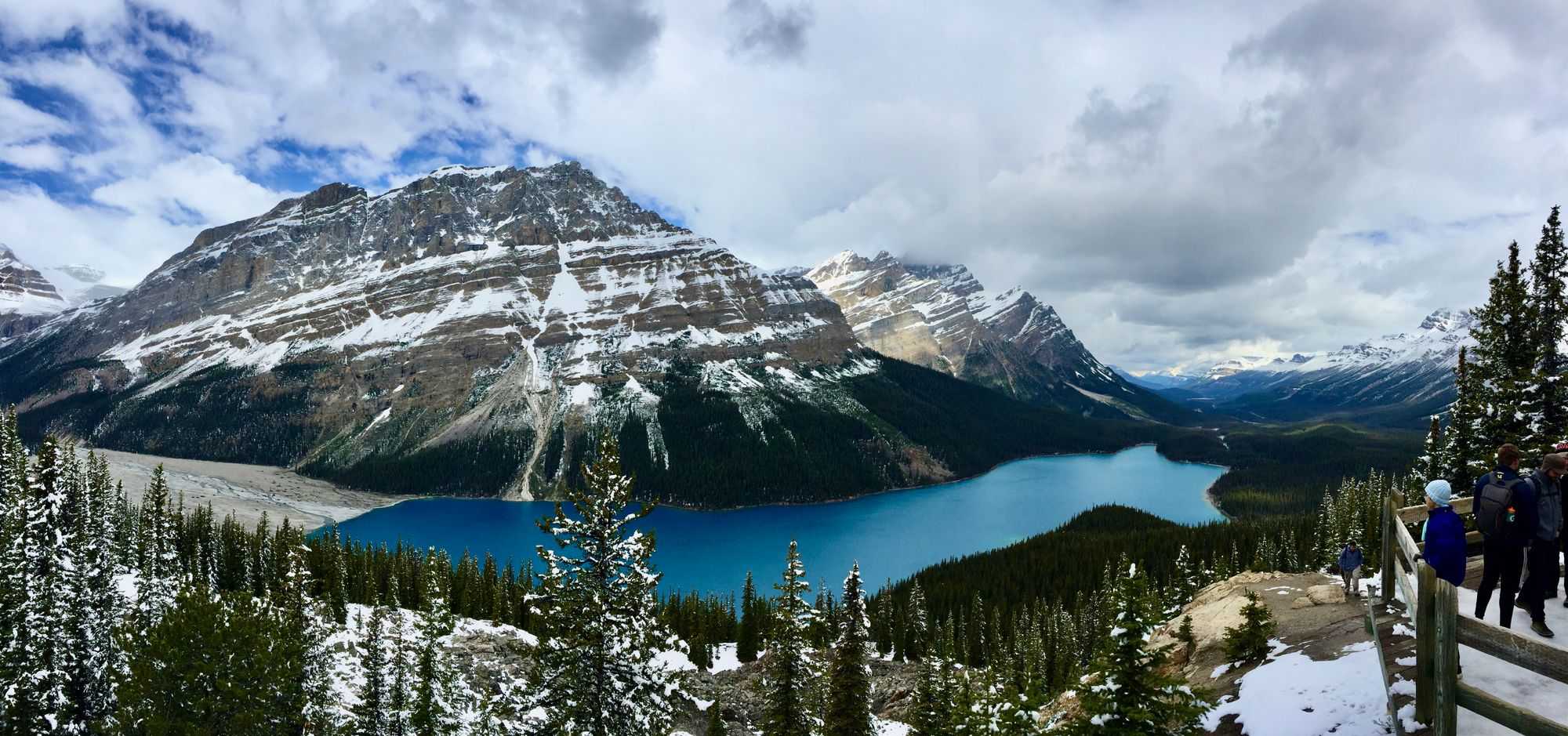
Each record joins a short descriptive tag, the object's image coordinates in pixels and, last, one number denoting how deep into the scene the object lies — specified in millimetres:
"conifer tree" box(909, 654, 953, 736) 25266
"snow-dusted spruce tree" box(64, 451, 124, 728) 29922
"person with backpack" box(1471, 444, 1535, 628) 10516
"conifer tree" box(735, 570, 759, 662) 67931
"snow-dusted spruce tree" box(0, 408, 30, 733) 26578
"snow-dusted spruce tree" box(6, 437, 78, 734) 27719
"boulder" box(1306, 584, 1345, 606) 20859
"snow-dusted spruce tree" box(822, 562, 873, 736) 25812
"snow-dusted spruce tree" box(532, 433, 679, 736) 16188
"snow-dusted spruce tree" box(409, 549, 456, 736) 28656
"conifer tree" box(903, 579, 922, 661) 70188
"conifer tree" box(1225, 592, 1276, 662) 17656
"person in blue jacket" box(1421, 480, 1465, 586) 10180
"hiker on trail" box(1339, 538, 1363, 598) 17391
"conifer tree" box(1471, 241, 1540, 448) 25938
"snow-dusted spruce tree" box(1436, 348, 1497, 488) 26906
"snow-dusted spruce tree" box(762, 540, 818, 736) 25453
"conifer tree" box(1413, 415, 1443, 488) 34344
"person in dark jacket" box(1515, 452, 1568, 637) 10594
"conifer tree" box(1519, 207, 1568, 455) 24969
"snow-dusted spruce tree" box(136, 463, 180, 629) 41000
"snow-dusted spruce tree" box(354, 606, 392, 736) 29297
